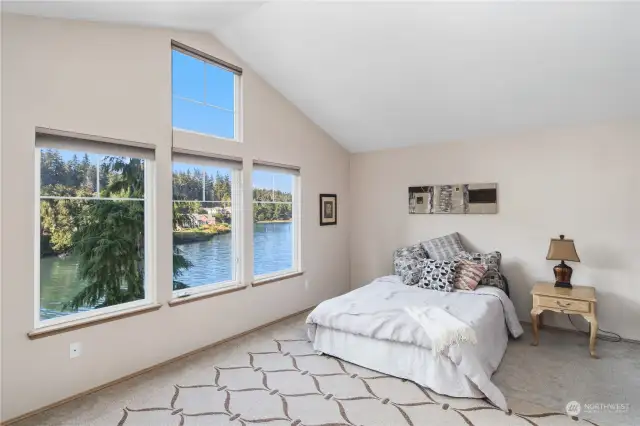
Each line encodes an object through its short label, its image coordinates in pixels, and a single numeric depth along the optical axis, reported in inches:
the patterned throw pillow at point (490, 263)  161.3
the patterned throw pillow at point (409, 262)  169.3
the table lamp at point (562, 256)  142.6
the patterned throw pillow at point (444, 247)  179.2
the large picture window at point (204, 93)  137.3
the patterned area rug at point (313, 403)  93.0
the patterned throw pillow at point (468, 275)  156.1
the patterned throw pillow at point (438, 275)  157.5
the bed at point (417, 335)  104.2
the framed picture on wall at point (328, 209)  204.1
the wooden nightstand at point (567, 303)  130.8
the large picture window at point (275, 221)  168.2
